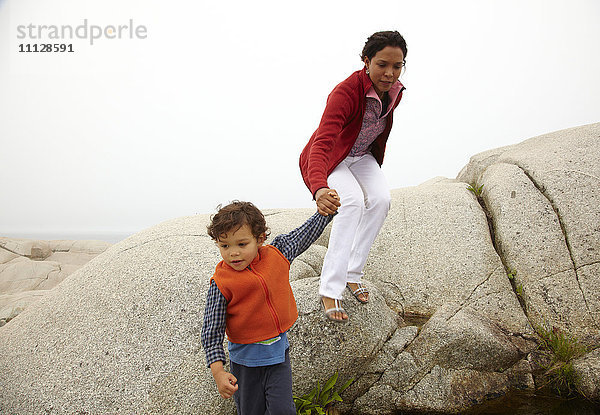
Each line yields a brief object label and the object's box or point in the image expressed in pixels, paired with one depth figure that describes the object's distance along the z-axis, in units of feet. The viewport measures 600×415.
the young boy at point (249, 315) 9.39
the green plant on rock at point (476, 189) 23.84
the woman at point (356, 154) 12.69
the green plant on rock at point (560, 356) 14.37
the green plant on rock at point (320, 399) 13.21
